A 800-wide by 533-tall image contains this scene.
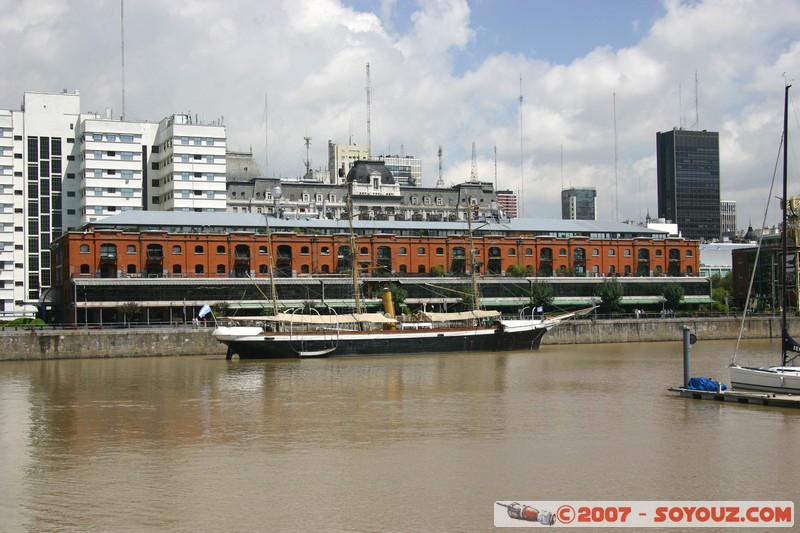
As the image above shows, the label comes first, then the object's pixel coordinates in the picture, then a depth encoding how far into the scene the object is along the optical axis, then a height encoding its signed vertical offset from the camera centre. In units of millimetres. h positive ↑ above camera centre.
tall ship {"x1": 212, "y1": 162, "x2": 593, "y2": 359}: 83000 -5156
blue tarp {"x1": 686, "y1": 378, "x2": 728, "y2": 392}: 46344 -5549
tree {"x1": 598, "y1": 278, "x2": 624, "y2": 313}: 118000 -2467
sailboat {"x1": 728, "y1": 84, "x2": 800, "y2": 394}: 44188 -4986
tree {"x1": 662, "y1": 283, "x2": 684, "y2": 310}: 122188 -2385
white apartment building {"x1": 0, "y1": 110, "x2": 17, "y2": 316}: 130375 +9559
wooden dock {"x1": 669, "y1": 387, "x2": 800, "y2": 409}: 42156 -5843
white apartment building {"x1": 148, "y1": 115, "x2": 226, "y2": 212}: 137250 +17559
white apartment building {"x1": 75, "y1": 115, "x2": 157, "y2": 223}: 133375 +16957
